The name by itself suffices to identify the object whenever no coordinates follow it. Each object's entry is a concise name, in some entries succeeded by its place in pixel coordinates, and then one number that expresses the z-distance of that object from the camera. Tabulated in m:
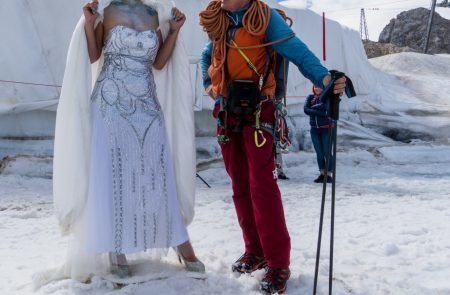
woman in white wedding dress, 2.55
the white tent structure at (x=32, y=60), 7.02
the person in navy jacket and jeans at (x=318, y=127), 6.58
